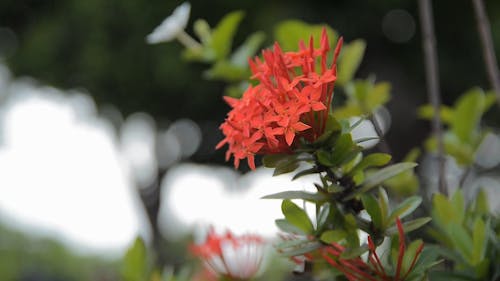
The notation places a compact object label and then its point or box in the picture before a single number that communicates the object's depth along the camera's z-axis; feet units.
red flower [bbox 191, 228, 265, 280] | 5.23
